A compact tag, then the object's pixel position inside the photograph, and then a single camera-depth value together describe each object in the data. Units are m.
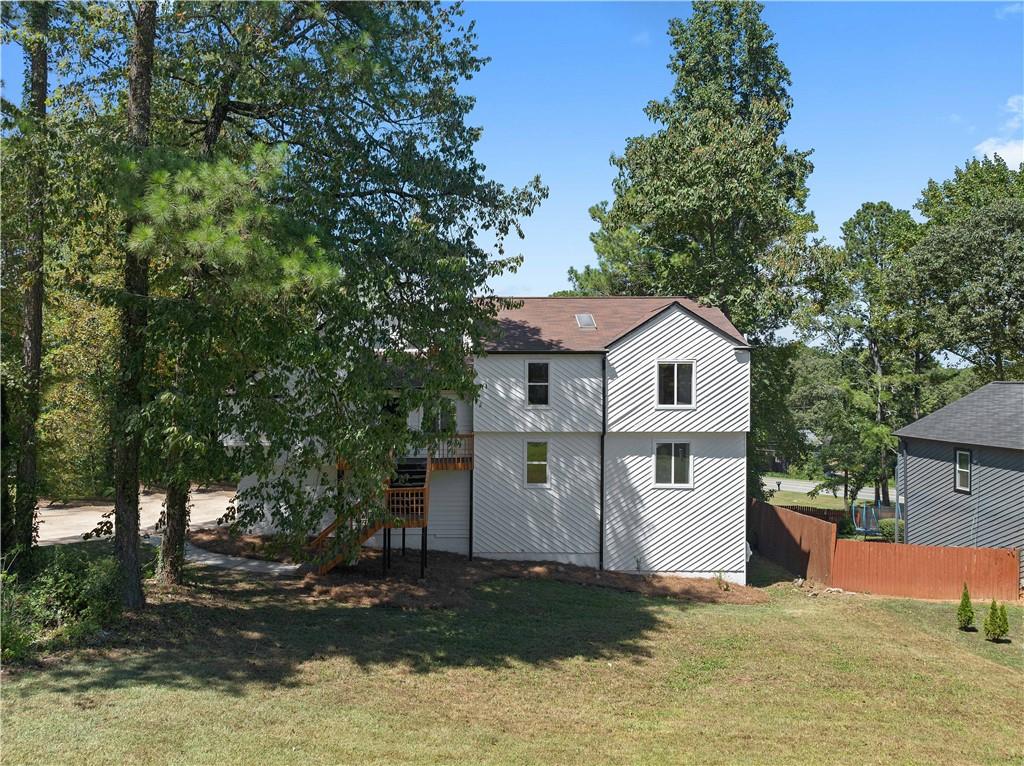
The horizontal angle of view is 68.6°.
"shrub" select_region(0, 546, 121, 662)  10.40
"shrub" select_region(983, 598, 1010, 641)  16.72
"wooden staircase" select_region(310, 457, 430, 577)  18.05
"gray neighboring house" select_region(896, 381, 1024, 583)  21.45
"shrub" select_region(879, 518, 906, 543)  31.12
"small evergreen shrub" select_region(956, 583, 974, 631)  17.45
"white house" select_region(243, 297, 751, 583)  22.28
